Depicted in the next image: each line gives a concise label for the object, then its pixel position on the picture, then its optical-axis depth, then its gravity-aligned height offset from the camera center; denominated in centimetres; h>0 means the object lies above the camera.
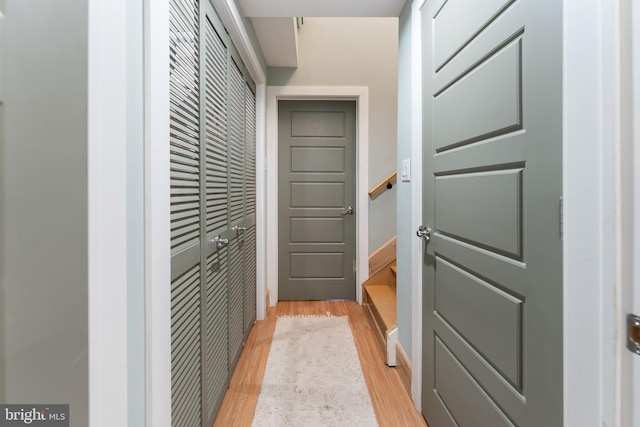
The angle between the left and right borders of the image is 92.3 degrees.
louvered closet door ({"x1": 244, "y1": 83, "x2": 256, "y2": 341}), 226 +0
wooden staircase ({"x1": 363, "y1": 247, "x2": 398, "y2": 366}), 196 -76
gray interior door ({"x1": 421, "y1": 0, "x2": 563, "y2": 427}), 71 +0
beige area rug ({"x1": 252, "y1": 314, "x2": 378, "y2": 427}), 151 -100
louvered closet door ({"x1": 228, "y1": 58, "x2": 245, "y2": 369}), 177 +2
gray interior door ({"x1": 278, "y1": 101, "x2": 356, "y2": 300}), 313 +11
